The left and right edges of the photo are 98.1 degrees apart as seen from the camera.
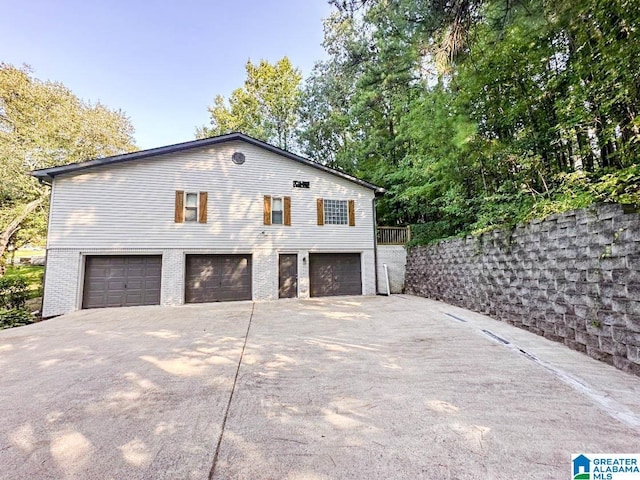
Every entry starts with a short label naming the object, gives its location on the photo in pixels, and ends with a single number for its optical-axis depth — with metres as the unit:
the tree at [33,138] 12.60
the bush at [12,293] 7.90
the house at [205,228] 8.83
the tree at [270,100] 20.19
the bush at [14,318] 6.90
